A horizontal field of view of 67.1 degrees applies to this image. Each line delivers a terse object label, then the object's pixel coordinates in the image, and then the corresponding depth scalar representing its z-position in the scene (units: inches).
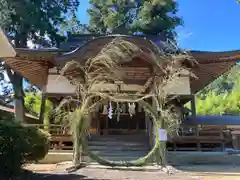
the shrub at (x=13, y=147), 142.3
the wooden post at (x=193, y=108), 330.1
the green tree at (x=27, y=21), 432.7
